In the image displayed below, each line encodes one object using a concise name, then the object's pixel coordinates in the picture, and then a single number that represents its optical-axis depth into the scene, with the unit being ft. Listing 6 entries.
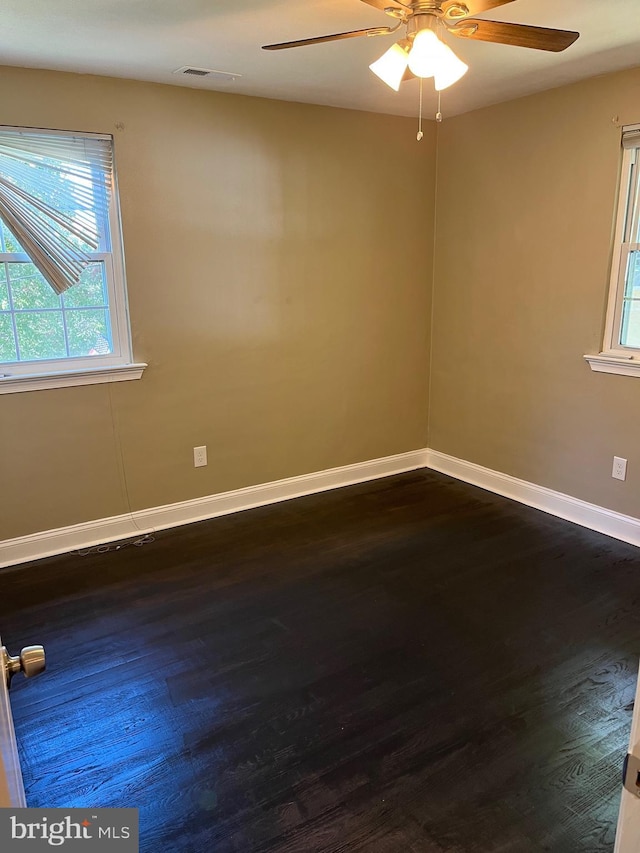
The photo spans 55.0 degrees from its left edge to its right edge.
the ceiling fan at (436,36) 5.93
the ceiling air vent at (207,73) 9.55
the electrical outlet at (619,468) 10.94
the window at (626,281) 10.27
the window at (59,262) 9.56
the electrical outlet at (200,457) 11.97
